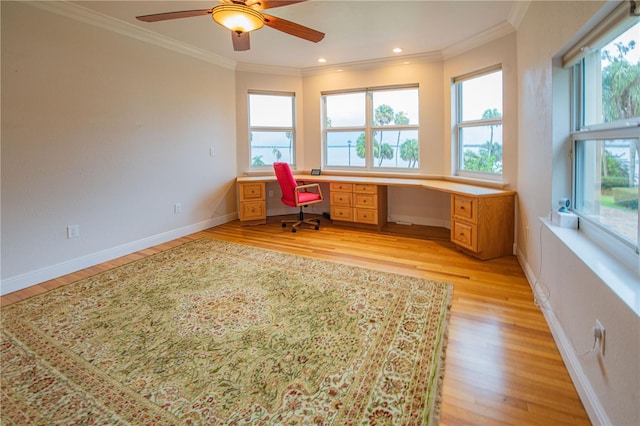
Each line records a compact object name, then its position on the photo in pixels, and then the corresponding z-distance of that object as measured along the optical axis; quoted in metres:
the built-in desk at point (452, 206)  3.52
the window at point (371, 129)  5.18
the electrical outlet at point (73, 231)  3.36
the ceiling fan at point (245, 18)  2.28
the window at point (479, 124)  4.06
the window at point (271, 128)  5.71
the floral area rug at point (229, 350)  1.56
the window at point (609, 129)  1.45
